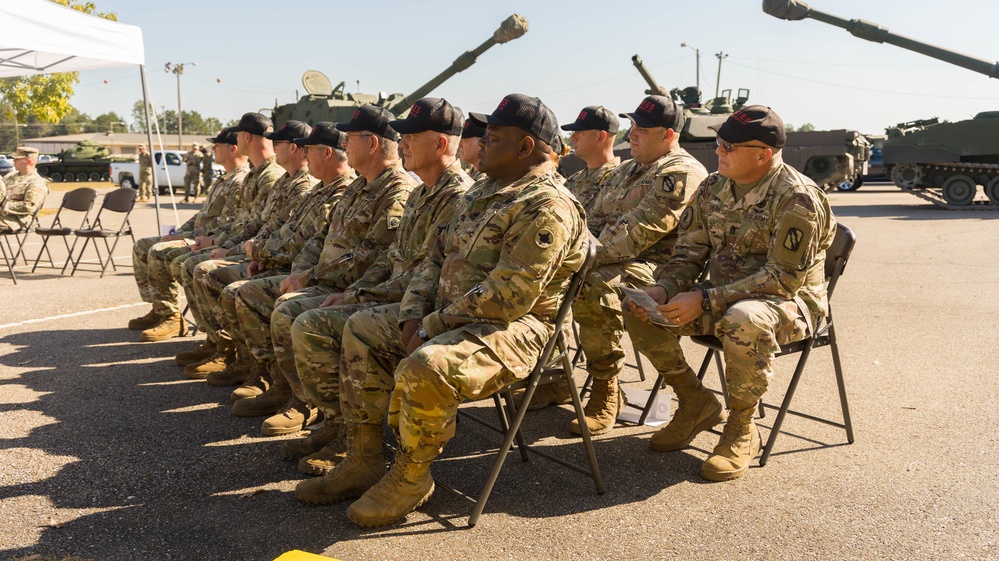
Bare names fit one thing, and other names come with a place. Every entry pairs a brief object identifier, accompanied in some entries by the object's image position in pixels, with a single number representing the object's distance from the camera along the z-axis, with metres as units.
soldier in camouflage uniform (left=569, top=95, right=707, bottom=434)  4.96
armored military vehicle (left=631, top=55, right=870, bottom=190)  19.81
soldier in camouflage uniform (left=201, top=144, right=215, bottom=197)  27.27
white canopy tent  8.67
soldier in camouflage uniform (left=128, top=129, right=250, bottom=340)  7.28
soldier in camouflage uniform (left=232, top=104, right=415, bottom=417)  5.02
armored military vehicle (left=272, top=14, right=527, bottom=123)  18.38
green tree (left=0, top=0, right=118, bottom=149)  26.55
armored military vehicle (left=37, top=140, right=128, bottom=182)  42.84
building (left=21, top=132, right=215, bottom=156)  83.06
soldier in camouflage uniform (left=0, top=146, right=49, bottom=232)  11.36
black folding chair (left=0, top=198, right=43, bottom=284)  10.49
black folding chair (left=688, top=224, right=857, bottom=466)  4.25
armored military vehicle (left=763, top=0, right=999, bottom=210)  20.23
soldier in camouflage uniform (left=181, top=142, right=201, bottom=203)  26.28
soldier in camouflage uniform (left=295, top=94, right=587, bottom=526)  3.46
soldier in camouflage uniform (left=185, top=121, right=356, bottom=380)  5.70
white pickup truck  31.62
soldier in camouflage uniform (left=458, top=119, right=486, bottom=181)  5.41
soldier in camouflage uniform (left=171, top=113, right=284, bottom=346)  6.89
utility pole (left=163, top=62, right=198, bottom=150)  60.53
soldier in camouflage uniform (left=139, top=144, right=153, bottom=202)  28.50
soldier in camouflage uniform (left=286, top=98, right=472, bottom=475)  4.15
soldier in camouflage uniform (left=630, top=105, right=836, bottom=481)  4.07
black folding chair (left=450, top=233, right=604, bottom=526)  3.58
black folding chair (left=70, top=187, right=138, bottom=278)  10.67
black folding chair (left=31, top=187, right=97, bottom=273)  11.43
